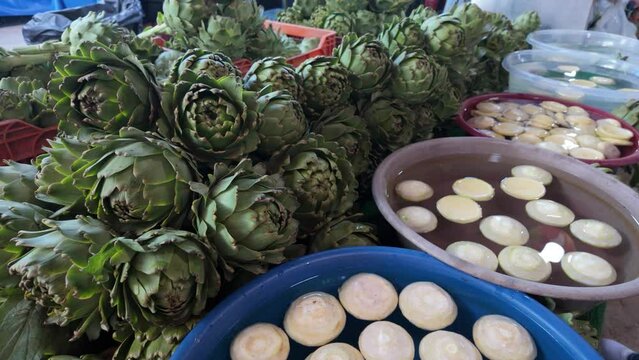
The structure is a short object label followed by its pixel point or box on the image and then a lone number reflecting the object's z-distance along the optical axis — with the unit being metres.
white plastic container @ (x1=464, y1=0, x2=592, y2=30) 2.16
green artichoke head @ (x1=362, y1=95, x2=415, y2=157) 0.89
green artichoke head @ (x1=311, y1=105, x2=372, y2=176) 0.77
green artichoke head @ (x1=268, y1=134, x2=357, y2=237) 0.62
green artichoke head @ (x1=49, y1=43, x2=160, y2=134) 0.53
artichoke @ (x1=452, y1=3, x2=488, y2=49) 1.19
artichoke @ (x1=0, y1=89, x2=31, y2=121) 0.75
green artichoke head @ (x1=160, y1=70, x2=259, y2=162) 0.55
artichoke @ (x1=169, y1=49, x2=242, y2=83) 0.64
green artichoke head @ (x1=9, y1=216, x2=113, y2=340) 0.46
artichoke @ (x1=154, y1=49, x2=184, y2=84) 0.85
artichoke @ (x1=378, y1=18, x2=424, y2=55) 0.99
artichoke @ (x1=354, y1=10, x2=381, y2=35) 1.34
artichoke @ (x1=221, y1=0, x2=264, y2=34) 0.99
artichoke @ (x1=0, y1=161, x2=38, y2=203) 0.56
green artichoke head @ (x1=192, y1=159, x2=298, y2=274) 0.51
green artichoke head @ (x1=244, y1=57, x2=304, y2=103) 0.70
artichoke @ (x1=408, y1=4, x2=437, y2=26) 1.16
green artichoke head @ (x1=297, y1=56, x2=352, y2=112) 0.75
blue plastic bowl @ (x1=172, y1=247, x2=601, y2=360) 0.51
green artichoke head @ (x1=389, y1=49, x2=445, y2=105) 0.89
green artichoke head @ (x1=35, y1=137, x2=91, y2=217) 0.52
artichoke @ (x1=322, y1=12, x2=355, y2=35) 1.35
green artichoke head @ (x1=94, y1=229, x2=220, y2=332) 0.45
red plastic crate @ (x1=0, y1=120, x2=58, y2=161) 0.74
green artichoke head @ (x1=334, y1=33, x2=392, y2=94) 0.83
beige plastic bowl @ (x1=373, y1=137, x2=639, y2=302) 0.60
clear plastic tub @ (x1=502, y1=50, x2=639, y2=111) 1.36
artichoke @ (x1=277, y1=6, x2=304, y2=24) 1.58
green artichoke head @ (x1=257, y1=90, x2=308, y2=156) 0.61
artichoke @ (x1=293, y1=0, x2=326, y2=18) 1.59
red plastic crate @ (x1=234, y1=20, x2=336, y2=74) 1.03
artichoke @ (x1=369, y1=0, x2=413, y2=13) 1.40
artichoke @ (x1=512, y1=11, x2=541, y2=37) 1.90
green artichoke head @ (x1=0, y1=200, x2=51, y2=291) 0.51
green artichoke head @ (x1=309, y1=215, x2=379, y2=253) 0.67
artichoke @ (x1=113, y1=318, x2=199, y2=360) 0.50
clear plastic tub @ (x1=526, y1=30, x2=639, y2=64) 1.86
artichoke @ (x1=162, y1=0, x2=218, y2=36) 0.93
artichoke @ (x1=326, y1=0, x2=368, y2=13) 1.39
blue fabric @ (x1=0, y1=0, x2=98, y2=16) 4.24
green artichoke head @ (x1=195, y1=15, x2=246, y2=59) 0.92
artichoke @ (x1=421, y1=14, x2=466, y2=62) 1.04
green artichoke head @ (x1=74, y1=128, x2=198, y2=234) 0.48
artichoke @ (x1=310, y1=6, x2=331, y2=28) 1.44
